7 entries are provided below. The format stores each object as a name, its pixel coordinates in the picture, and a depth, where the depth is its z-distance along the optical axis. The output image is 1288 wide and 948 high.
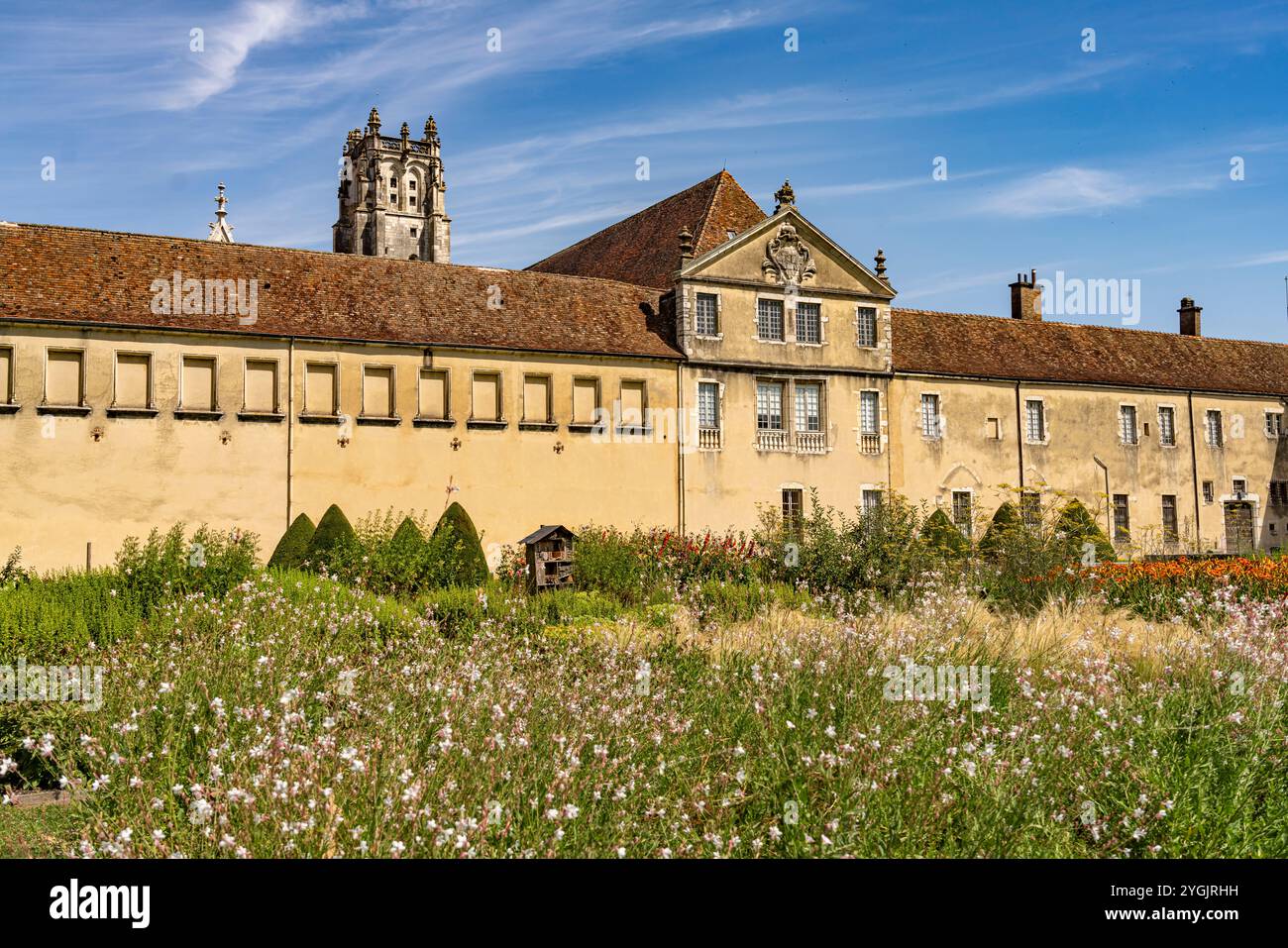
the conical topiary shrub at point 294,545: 22.01
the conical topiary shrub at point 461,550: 19.39
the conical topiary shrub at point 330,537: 20.48
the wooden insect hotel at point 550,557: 18.22
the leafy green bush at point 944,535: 24.47
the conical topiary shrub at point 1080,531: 22.87
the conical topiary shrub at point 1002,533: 19.67
